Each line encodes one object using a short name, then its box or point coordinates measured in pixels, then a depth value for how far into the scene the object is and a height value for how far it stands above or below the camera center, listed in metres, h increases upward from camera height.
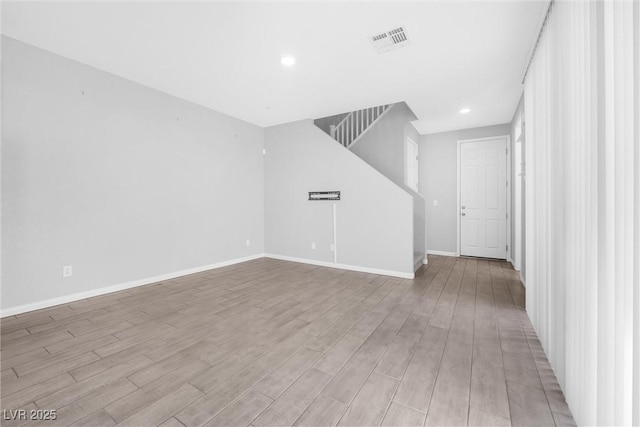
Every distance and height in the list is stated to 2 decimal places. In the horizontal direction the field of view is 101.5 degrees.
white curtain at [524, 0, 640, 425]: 0.99 +0.01
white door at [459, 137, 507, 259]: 5.48 +0.25
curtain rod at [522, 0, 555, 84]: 2.16 +1.66
